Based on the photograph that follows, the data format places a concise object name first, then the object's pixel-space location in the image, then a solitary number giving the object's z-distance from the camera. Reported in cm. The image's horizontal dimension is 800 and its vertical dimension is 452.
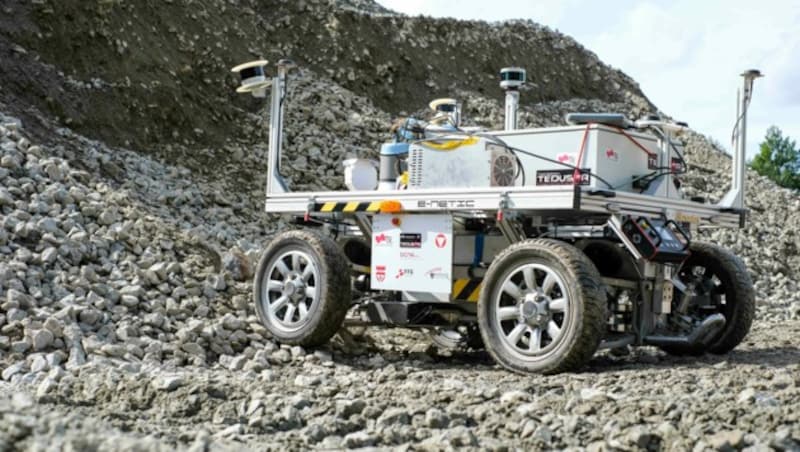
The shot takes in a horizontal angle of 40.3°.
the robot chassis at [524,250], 773
